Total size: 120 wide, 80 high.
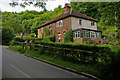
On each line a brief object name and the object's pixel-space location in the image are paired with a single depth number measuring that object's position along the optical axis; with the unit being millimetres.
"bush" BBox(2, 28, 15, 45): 27922
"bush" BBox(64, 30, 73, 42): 26766
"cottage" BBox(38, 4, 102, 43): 25812
